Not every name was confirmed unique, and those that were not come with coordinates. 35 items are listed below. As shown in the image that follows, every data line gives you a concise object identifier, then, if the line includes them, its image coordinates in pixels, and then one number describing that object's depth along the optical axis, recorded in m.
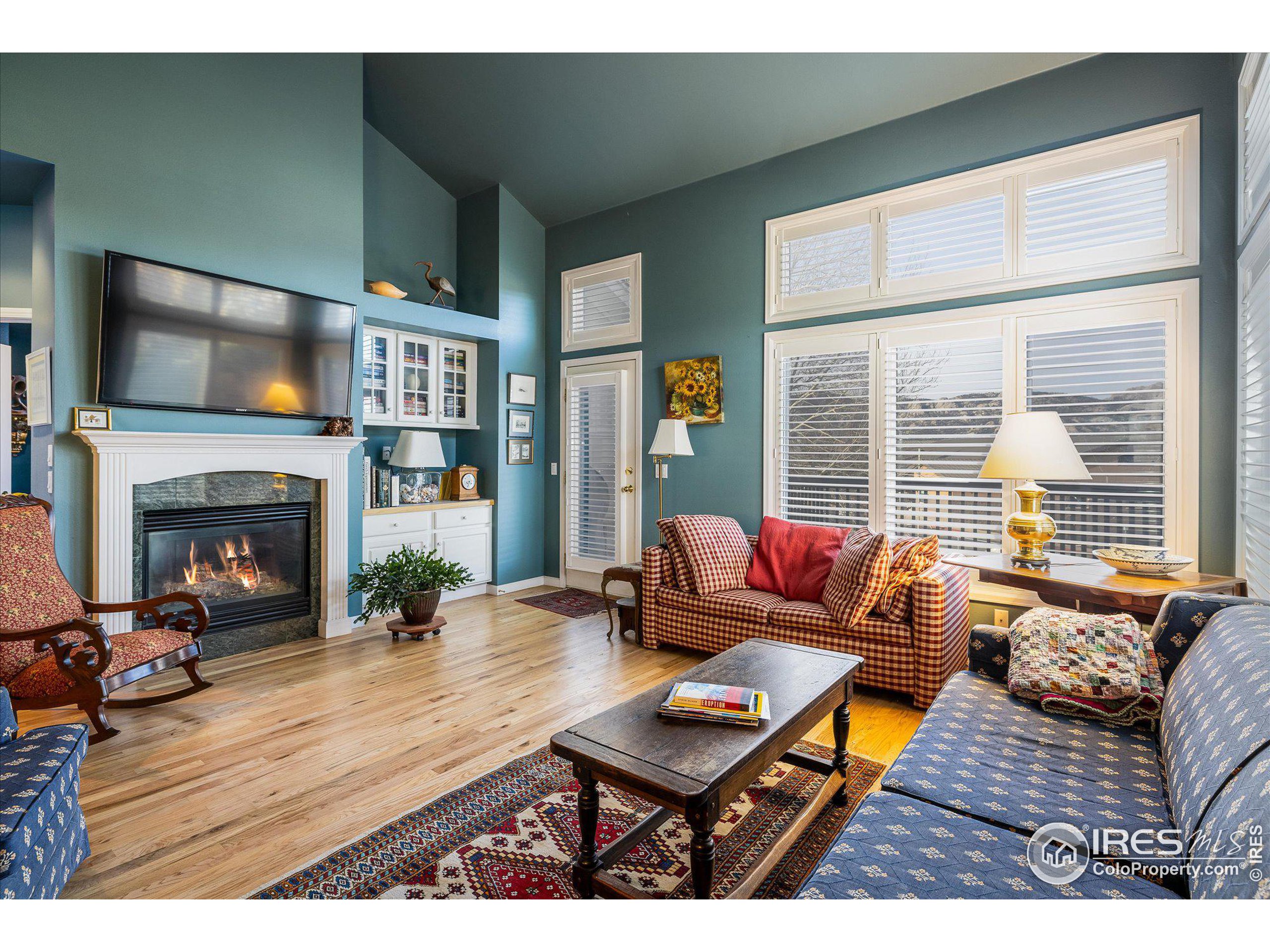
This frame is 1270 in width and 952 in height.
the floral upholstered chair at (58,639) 2.44
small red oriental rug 4.83
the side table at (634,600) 4.01
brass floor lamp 4.47
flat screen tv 3.23
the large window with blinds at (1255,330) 2.27
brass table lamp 2.75
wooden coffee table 1.42
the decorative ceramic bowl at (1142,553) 2.72
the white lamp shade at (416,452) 4.79
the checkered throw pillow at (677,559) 3.89
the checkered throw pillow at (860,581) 3.08
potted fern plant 4.00
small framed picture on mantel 3.10
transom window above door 5.24
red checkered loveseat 2.95
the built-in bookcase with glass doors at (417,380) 4.83
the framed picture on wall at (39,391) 3.17
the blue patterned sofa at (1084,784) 1.13
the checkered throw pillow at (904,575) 3.05
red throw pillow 3.65
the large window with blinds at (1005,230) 3.11
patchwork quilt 1.81
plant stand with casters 4.00
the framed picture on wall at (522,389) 5.47
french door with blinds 5.27
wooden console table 2.42
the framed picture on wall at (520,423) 5.50
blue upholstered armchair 1.31
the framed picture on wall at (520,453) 5.51
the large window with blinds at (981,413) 3.13
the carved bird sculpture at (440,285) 5.08
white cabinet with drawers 4.59
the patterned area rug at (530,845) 1.67
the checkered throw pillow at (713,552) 3.79
